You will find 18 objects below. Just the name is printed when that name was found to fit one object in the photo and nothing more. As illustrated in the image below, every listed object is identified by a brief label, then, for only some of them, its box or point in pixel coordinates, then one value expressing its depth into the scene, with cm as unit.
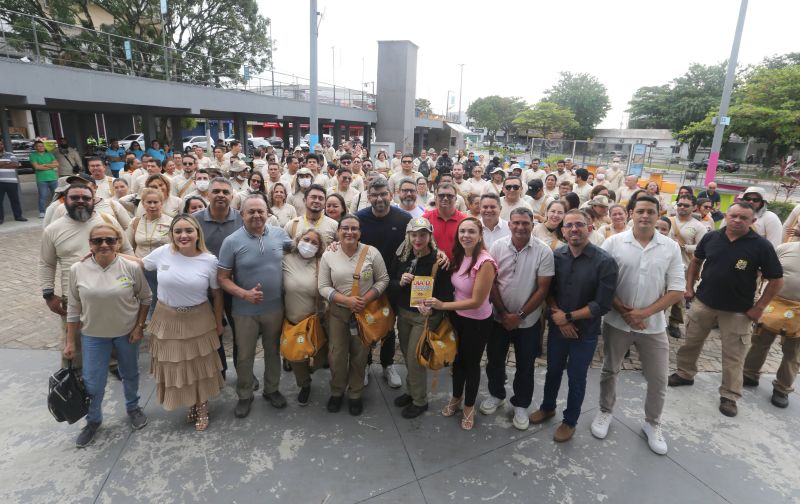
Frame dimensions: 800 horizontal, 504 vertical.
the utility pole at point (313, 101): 1176
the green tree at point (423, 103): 5816
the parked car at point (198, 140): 3121
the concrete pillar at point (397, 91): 2708
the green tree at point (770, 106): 2536
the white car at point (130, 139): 2424
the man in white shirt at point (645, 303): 336
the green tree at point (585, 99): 5741
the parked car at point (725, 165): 3534
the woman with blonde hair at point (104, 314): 319
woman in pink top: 331
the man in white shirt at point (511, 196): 571
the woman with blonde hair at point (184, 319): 327
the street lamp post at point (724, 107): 1160
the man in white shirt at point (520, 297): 348
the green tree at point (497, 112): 6969
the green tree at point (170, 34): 1303
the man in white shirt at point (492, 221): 426
